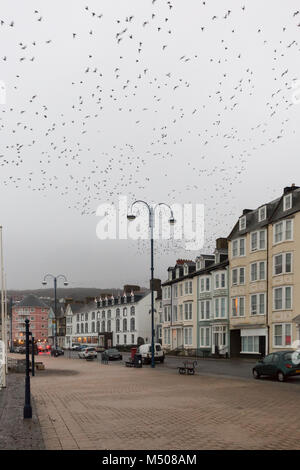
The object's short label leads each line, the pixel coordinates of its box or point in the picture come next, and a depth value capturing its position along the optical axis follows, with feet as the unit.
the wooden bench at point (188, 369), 99.44
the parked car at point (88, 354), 179.73
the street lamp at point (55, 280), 194.80
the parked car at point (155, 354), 143.33
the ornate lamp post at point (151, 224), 118.73
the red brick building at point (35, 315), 478.18
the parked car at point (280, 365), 81.20
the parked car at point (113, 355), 169.27
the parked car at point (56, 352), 212.37
